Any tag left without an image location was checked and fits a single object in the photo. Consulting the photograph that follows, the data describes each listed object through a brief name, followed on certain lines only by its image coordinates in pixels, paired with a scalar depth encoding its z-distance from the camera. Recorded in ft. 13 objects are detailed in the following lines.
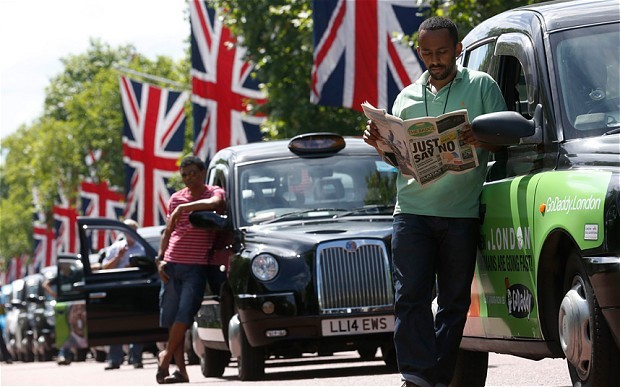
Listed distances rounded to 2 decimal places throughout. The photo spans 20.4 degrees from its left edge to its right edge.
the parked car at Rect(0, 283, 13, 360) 150.49
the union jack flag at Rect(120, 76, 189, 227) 156.35
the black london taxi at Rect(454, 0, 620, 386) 23.20
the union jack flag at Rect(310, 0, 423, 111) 84.74
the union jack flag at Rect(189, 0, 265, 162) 124.26
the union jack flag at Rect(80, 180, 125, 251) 219.61
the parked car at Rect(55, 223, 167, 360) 63.98
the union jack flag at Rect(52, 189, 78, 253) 247.09
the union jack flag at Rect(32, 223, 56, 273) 300.20
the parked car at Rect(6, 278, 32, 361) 132.98
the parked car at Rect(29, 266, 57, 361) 116.98
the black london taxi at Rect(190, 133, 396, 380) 45.16
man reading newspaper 26.91
